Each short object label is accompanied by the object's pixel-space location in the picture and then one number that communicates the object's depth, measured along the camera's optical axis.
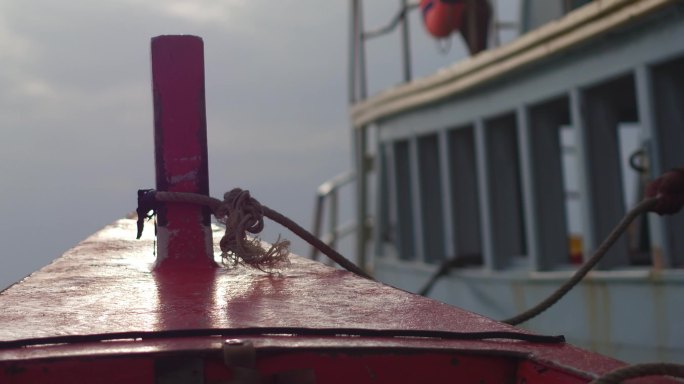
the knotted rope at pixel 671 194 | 3.68
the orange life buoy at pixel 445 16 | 7.74
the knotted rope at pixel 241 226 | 2.62
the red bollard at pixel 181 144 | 2.71
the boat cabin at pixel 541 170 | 5.00
